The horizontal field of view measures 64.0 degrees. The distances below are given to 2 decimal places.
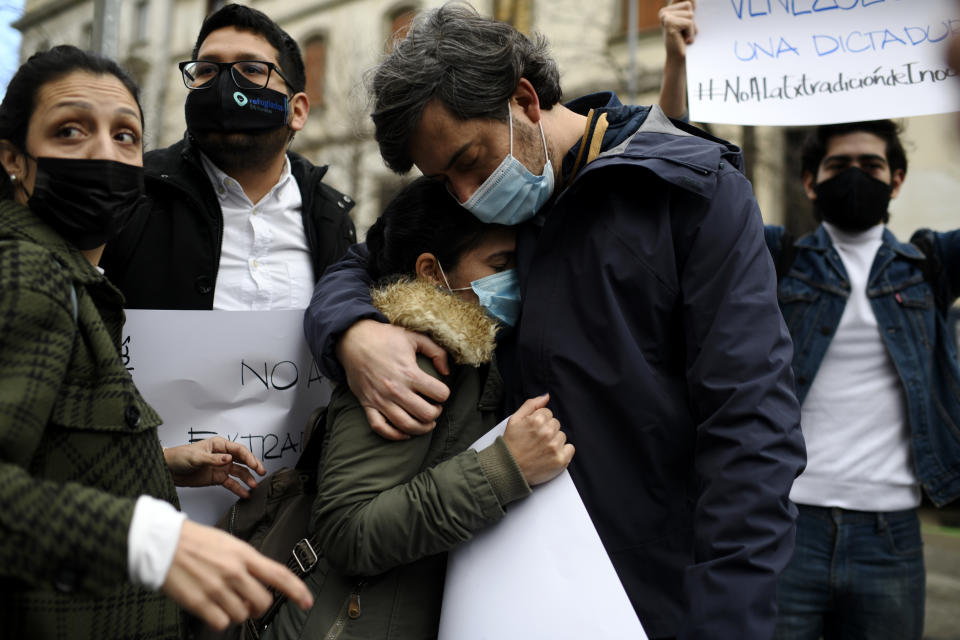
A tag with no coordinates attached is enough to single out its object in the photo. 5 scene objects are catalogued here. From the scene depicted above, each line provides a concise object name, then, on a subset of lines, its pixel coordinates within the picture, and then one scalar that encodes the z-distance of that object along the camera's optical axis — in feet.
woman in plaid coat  3.71
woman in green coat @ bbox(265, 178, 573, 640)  5.20
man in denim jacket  8.74
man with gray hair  4.99
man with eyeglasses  7.40
